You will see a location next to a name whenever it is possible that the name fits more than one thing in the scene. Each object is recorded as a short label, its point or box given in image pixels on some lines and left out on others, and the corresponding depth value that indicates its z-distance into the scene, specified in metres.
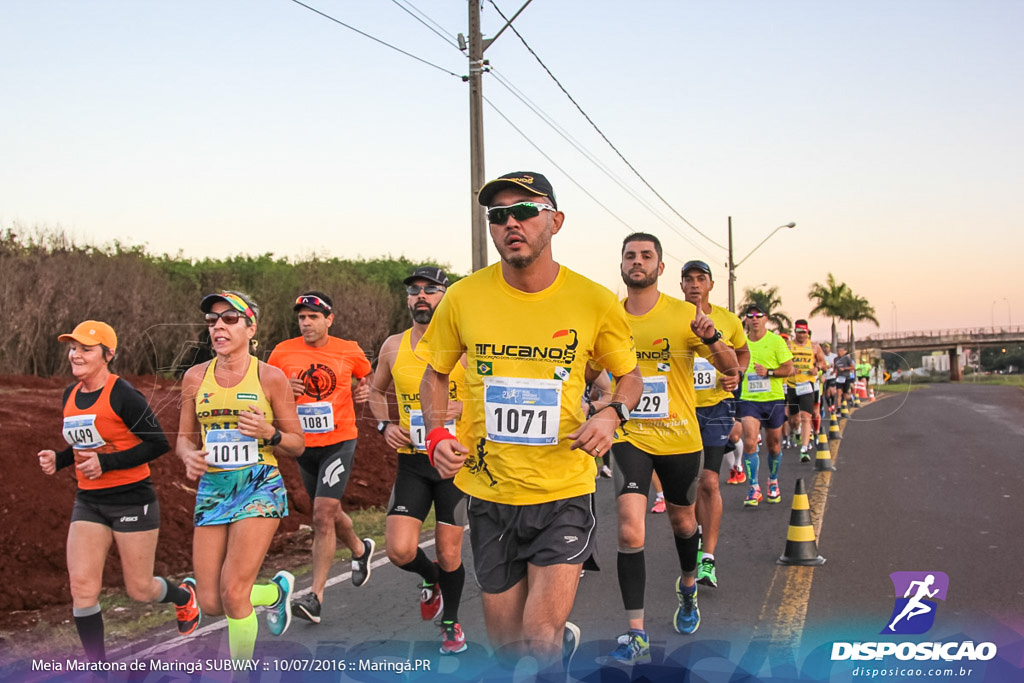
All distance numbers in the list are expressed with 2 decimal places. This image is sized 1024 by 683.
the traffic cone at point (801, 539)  7.09
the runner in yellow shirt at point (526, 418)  3.60
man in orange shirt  6.44
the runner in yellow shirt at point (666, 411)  5.42
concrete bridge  30.73
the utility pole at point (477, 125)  13.09
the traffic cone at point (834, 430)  16.87
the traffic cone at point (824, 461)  12.62
